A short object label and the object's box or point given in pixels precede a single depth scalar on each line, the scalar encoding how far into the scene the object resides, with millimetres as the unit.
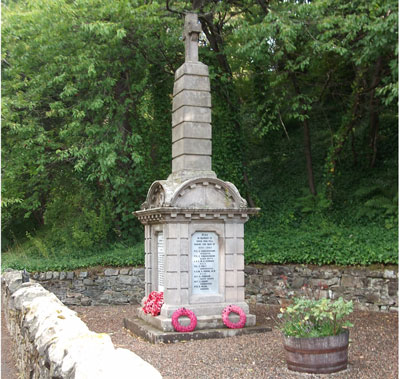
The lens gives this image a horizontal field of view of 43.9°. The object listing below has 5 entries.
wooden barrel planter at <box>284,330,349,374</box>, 5859
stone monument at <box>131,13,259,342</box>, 8477
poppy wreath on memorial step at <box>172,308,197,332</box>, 8172
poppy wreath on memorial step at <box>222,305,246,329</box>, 8509
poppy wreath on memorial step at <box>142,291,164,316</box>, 8750
